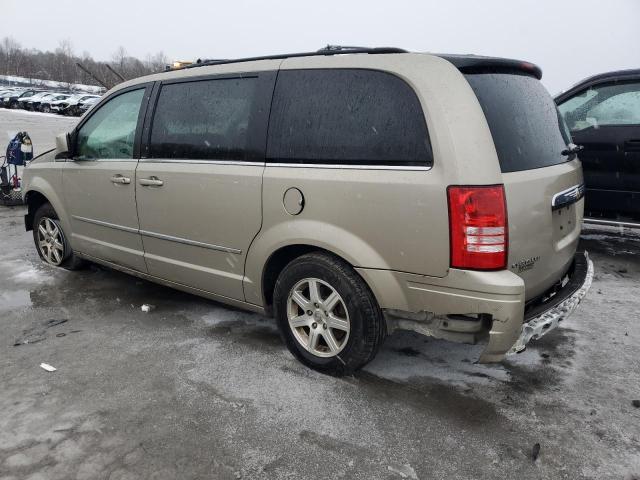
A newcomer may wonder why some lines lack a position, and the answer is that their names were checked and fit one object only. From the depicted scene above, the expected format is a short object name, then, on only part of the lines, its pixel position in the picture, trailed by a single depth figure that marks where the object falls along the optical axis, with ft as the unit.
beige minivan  8.27
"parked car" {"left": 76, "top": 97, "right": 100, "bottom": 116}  117.84
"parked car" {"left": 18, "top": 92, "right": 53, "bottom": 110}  130.93
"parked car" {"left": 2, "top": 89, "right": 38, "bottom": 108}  136.36
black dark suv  17.65
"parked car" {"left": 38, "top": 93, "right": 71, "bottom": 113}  126.93
